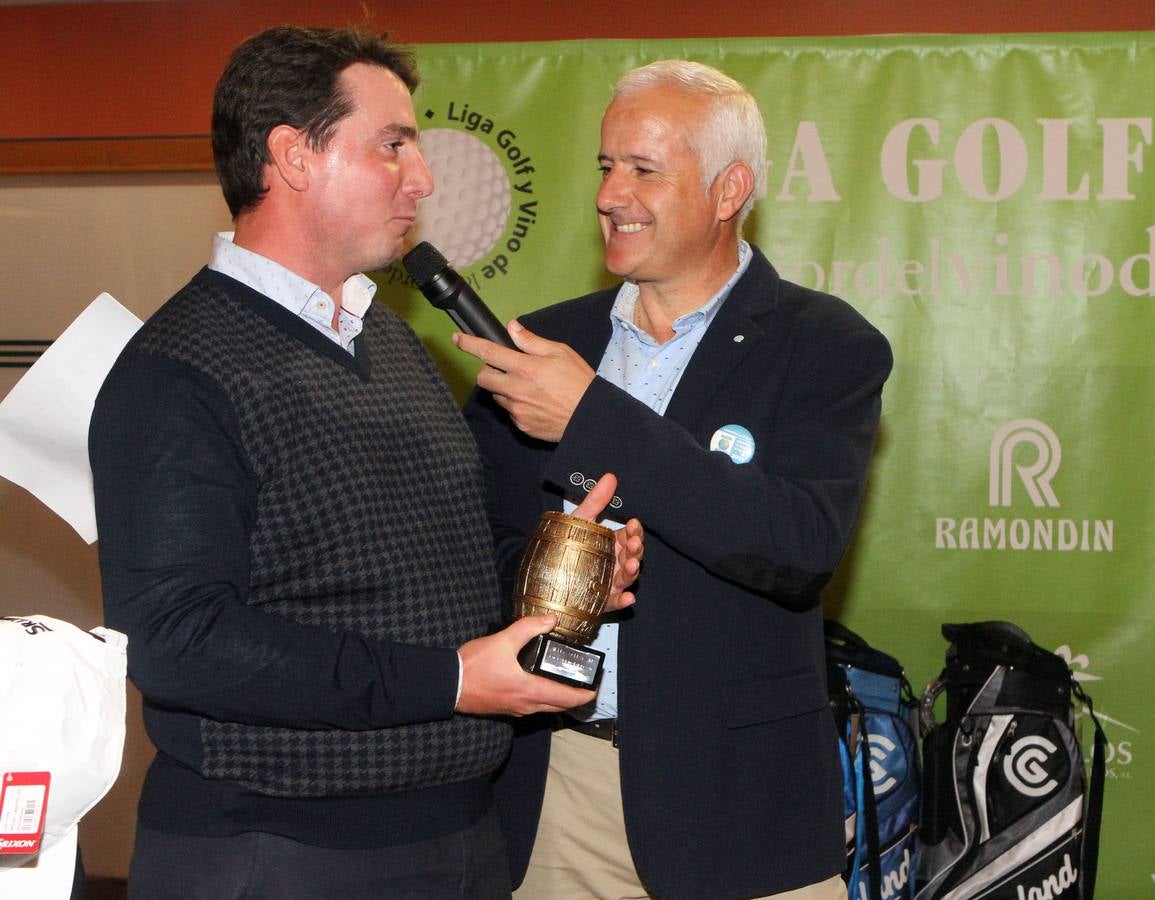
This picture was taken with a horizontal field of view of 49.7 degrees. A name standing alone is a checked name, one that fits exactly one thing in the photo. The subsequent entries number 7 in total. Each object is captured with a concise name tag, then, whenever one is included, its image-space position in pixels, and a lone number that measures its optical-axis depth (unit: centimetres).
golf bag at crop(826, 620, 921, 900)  325
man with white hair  162
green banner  337
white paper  151
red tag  96
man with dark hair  135
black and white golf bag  324
